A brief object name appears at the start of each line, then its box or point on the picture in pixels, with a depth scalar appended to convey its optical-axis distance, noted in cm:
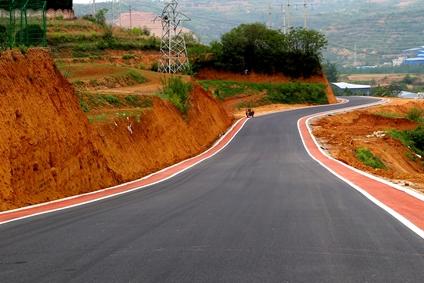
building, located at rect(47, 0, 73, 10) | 9975
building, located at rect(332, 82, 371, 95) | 15712
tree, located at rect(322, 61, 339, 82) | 19100
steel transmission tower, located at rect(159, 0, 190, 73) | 7631
